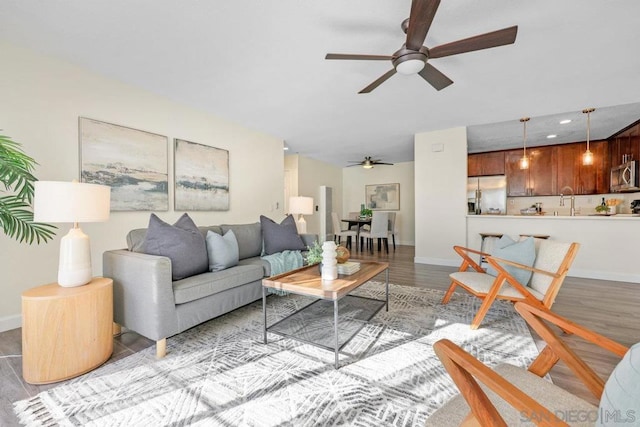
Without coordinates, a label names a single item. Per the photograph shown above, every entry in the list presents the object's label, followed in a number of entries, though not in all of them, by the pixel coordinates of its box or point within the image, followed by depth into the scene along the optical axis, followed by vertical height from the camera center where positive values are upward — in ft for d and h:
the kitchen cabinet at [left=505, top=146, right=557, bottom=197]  18.13 +2.76
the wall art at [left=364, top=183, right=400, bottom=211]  25.15 +1.62
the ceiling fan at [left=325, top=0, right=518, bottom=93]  5.23 +3.99
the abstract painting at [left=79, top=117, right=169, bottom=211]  8.86 +1.89
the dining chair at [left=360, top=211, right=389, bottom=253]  19.62 -1.00
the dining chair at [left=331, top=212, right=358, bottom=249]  22.00 -1.55
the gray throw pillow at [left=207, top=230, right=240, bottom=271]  7.89 -1.20
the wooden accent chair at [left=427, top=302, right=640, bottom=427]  1.86 -1.54
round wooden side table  4.90 -2.29
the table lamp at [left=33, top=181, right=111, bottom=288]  5.16 +0.05
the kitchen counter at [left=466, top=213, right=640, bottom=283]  11.93 -1.23
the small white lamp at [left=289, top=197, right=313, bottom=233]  13.16 +0.37
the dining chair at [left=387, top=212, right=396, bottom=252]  21.75 -0.78
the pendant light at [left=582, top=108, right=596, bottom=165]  11.92 +2.68
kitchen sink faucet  17.06 +0.90
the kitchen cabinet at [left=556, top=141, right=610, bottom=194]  16.80 +2.81
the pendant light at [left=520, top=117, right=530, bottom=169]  13.29 +4.74
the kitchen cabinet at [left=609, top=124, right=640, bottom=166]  13.78 +3.79
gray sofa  5.82 -1.95
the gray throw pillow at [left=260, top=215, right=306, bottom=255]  10.60 -1.00
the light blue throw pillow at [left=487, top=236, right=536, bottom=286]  7.52 -1.29
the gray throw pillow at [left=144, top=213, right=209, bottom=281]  6.79 -0.89
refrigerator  18.85 +1.29
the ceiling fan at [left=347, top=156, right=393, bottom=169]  21.44 +4.15
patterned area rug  4.18 -3.22
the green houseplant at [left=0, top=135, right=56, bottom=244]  5.89 +0.38
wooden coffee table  5.73 -1.72
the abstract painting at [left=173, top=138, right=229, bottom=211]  11.62 +1.76
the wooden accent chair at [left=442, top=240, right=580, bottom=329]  6.49 -1.89
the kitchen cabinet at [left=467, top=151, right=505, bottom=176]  19.32 +3.68
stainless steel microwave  13.98 +1.94
